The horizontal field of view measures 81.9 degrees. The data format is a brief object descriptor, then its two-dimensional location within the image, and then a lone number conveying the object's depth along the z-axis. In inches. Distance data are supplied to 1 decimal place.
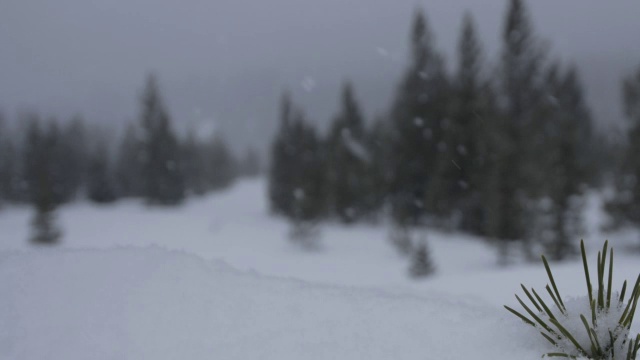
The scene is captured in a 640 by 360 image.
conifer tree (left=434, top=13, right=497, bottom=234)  896.9
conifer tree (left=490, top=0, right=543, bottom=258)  708.7
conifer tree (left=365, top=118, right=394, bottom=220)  1053.0
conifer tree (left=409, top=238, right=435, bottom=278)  529.7
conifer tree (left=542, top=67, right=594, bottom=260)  613.9
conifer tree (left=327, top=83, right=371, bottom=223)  1106.1
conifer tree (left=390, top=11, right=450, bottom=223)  1012.5
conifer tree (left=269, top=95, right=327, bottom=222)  1259.8
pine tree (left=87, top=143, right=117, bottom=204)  1409.0
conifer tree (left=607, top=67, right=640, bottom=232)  624.4
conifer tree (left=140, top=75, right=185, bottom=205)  1433.3
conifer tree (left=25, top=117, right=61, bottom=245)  736.3
